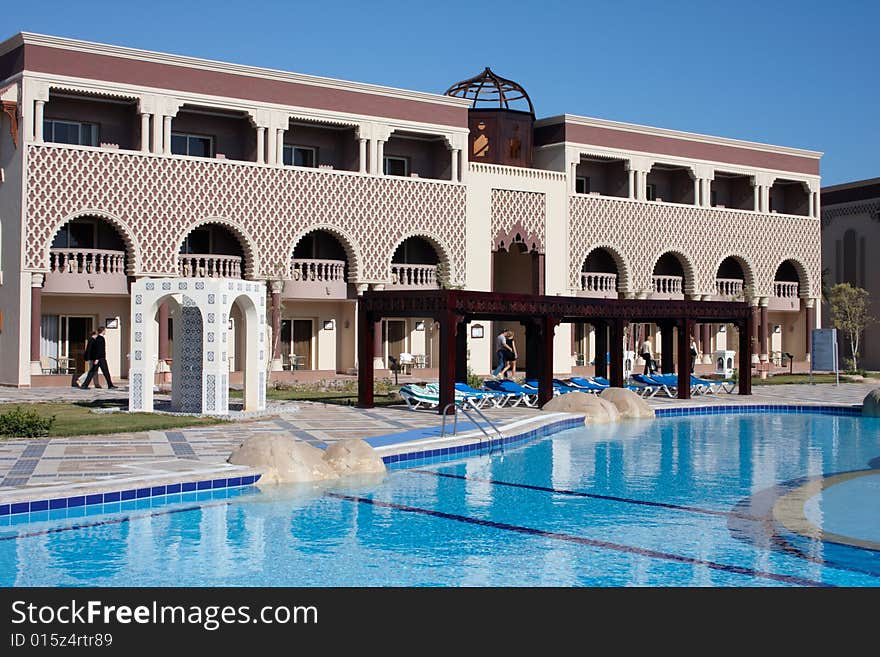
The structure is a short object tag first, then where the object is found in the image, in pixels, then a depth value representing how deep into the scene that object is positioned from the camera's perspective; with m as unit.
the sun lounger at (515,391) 20.56
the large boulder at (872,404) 20.72
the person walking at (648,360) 27.06
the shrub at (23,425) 14.22
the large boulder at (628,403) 19.61
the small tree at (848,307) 39.59
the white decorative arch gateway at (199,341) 16.97
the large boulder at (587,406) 18.64
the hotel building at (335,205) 26.53
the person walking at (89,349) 24.14
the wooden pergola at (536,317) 18.11
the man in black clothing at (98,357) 24.03
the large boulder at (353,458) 11.61
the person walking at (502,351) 22.62
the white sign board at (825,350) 28.84
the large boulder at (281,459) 11.02
